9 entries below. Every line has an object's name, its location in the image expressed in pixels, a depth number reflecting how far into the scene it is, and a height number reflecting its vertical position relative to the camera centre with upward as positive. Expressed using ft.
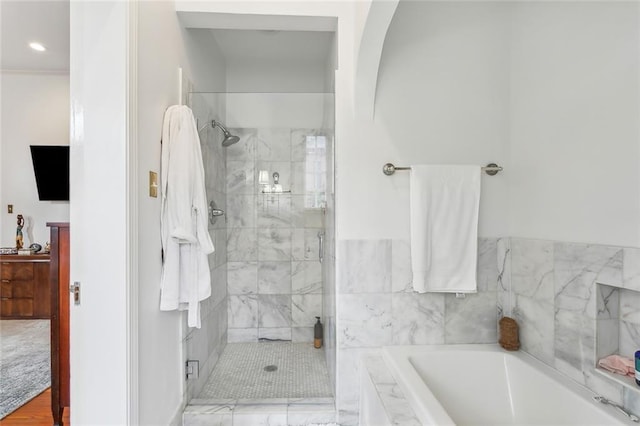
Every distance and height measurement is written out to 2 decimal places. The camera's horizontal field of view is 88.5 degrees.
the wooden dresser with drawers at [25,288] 11.82 -2.72
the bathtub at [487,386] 4.66 -2.79
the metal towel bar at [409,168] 6.30 +0.85
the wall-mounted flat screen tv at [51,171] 11.27 +1.47
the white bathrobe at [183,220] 5.57 -0.12
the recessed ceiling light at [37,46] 9.72 +5.04
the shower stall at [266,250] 7.15 -1.02
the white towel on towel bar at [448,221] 6.18 -0.16
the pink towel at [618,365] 4.21 -2.02
